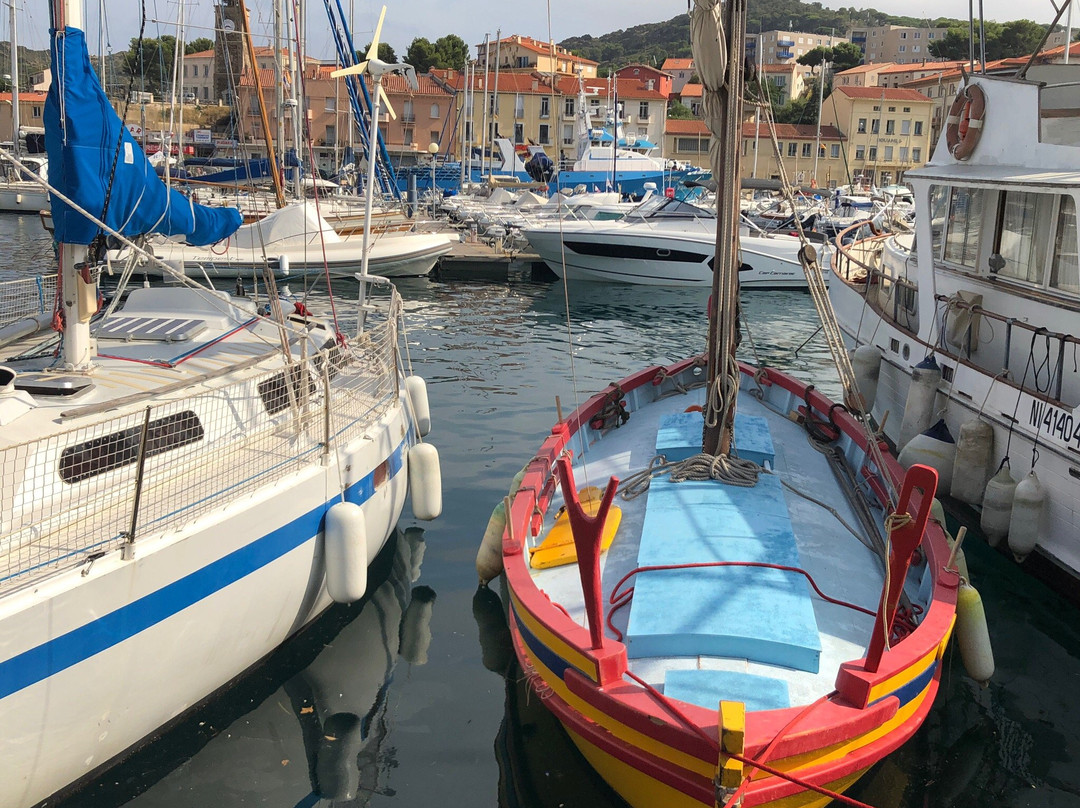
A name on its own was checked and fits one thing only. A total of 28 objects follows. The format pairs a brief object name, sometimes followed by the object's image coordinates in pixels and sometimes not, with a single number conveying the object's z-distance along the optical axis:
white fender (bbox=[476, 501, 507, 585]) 8.30
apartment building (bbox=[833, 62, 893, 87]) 92.38
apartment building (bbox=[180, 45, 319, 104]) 90.64
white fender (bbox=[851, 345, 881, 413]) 12.93
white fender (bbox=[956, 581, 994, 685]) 6.75
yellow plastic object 7.16
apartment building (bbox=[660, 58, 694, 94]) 119.50
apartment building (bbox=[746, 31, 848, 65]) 150.50
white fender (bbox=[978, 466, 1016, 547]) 8.61
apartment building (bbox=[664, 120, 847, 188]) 71.69
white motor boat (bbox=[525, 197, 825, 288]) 28.84
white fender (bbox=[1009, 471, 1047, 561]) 8.22
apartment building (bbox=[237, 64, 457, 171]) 69.81
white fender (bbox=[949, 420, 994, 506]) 9.24
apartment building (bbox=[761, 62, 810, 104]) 108.44
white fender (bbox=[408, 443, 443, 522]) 9.05
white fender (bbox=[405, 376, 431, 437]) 11.08
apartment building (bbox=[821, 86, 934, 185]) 71.44
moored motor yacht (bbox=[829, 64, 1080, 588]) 8.35
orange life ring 10.10
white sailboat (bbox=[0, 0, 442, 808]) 5.36
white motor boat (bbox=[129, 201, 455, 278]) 25.00
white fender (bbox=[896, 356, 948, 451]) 10.45
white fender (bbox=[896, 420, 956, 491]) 9.75
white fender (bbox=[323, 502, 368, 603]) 7.31
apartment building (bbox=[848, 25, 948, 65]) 138.75
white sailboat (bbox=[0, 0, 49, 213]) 49.19
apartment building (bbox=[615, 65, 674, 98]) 87.38
